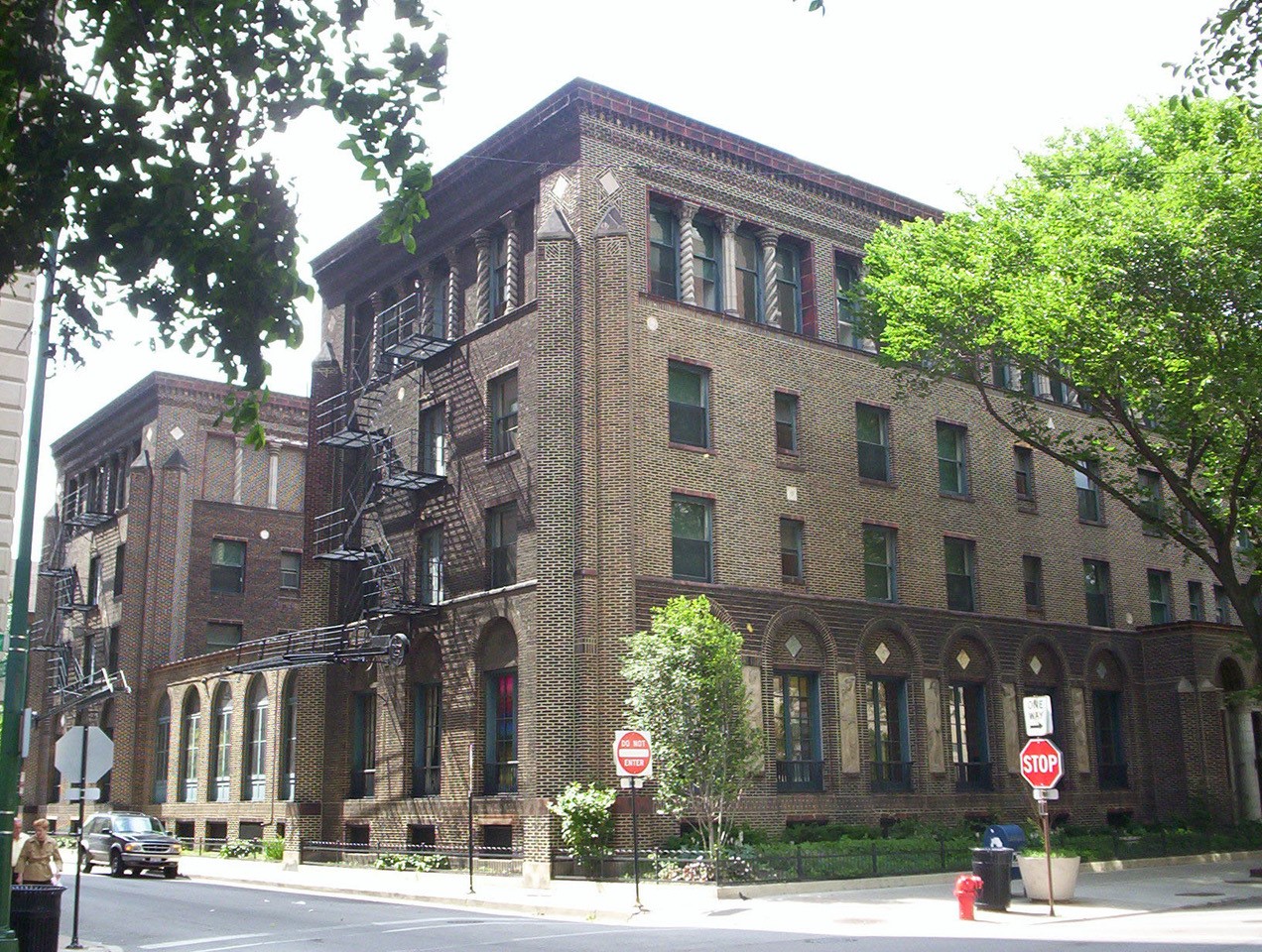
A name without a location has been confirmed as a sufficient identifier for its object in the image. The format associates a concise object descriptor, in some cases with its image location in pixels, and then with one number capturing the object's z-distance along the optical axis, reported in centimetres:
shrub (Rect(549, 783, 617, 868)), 2962
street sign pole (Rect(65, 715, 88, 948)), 1891
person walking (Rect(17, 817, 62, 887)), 1877
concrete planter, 2427
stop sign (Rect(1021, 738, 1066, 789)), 2270
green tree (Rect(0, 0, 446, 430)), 1184
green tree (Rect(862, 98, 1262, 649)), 2814
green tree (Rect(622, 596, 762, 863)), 2756
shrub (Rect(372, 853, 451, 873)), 3400
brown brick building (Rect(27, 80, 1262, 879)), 3272
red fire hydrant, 2147
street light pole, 1516
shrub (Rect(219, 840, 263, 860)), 4366
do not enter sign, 2492
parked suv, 3712
